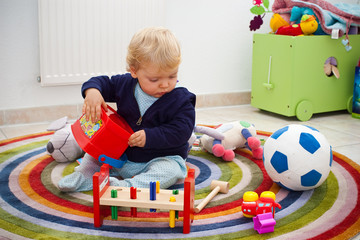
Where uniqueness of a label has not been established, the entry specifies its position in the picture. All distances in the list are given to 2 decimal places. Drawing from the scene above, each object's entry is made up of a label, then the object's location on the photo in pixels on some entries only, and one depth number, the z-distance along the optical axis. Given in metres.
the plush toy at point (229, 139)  1.45
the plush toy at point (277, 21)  2.10
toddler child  1.13
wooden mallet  1.13
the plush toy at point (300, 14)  2.02
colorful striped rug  0.97
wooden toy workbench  0.95
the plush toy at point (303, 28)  1.97
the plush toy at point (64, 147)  1.41
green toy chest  2.01
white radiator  1.89
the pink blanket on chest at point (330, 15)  1.99
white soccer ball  1.14
